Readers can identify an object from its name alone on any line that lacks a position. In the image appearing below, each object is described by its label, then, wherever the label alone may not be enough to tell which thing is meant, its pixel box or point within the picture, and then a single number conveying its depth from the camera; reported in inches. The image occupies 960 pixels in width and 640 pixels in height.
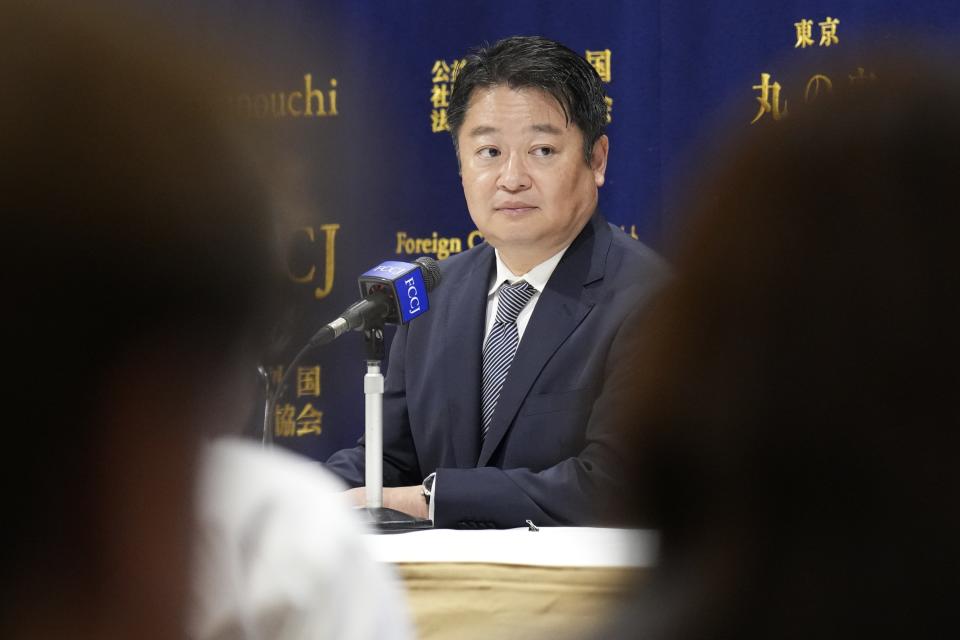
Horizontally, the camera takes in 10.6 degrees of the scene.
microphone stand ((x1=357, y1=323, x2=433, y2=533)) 182.9
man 192.1
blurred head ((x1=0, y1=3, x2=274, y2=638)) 69.6
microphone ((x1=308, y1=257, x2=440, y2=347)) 183.1
